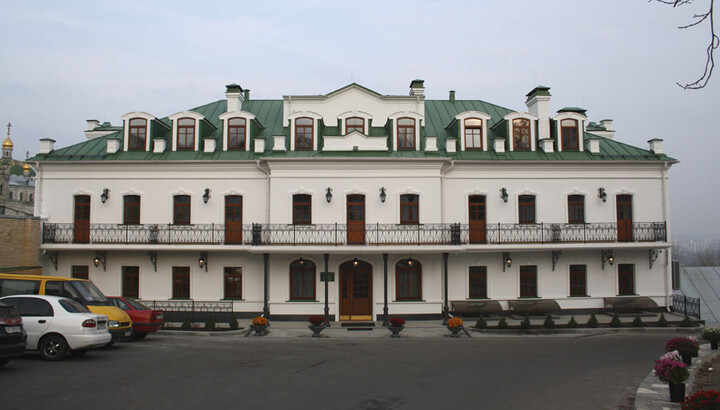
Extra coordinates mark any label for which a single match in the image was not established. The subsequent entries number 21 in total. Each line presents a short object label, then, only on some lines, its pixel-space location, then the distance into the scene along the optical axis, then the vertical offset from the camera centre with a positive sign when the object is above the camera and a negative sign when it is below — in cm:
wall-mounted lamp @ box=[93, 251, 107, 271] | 2181 -52
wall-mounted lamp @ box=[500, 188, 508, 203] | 2220 +218
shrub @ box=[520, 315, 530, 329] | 1867 -295
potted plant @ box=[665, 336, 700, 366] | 1233 -255
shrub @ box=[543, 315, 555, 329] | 1883 -295
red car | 1664 -235
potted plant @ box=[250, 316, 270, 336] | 1811 -287
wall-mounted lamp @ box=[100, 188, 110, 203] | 2202 +218
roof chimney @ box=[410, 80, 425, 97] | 2542 +787
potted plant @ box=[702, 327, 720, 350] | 1502 -275
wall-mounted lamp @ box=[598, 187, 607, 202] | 2245 +219
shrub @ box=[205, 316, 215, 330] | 1843 -286
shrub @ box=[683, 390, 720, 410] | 729 -231
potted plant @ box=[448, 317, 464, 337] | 1809 -291
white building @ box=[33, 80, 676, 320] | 2141 +142
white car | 1238 -200
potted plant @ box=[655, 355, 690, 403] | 944 -248
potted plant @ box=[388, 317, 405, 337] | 1808 -291
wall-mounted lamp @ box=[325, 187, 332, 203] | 2123 +208
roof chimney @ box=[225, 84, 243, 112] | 2456 +720
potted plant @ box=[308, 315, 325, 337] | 1820 -290
